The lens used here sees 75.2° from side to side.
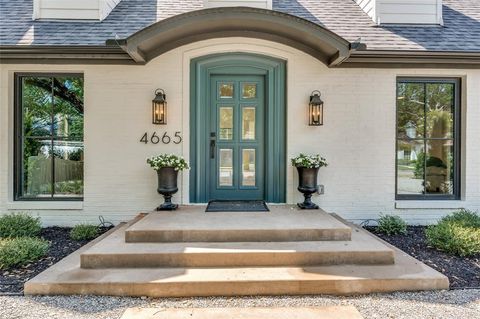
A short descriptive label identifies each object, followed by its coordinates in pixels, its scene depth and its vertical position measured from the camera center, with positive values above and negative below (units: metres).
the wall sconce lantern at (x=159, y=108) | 5.05 +0.74
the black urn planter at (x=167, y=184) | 4.79 -0.48
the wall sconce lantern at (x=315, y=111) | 5.15 +0.71
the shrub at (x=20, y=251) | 3.62 -1.19
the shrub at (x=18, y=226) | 4.37 -1.06
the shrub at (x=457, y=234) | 3.98 -1.07
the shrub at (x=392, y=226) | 4.87 -1.13
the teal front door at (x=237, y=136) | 5.45 +0.30
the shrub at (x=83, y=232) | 4.62 -1.19
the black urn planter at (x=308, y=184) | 4.89 -0.48
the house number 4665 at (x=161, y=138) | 5.20 +0.25
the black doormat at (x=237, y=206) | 4.77 -0.85
